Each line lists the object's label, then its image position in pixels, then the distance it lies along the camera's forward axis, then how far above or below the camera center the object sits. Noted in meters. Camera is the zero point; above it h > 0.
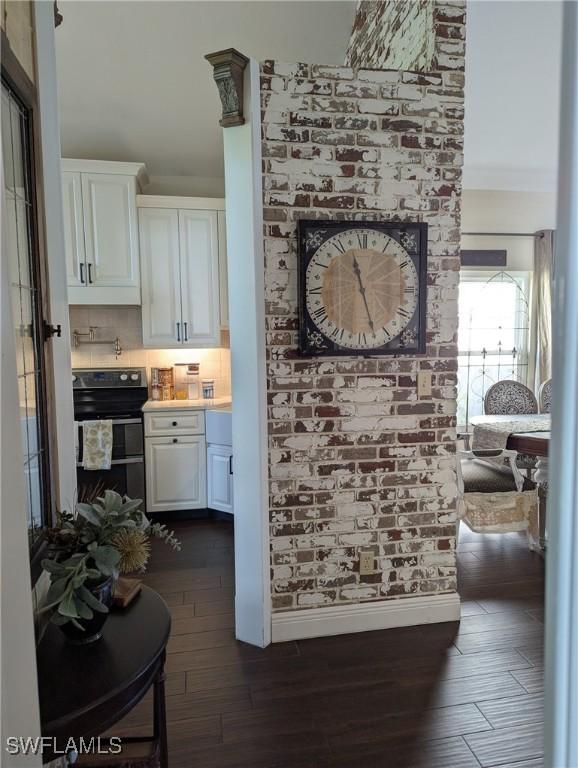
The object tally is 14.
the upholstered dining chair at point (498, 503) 3.31 -1.08
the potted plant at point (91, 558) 1.11 -0.50
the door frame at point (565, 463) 0.49 -0.13
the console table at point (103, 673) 1.00 -0.73
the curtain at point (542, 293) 5.45 +0.55
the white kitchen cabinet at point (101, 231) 3.92 +0.94
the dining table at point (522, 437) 3.12 -0.63
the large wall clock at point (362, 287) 2.33 +0.28
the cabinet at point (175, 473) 4.02 -1.05
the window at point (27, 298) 1.20 +0.13
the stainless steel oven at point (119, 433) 3.91 -0.70
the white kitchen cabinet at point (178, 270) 4.13 +0.65
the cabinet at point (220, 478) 3.99 -1.09
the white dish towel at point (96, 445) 3.84 -0.77
